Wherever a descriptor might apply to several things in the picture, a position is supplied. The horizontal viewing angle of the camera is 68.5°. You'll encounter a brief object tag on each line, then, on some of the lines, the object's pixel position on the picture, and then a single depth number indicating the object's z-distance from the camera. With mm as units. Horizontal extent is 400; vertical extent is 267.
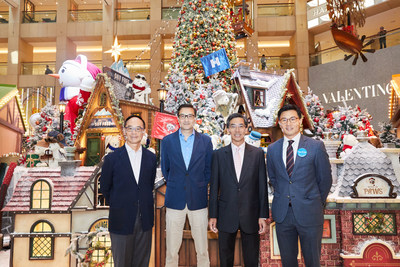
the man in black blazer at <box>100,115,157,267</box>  2975
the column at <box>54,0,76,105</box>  18062
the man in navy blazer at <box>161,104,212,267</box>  3250
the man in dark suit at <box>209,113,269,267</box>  3145
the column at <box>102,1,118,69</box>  17969
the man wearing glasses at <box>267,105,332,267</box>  2865
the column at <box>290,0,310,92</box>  17438
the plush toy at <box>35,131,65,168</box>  6953
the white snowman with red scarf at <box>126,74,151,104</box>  10430
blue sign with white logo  9344
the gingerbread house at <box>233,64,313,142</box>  9031
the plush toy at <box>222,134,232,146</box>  5914
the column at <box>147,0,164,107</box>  17531
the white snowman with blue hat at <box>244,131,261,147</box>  4616
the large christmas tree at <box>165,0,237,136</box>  10117
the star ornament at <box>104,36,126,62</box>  11127
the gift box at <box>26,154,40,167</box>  7295
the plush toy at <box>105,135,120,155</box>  8978
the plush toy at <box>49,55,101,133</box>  11242
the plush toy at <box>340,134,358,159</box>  6723
